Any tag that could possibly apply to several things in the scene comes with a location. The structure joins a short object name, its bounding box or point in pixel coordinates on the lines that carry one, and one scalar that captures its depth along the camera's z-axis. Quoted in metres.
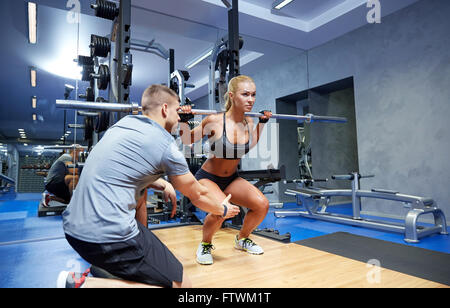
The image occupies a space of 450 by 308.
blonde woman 2.08
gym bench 2.94
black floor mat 1.83
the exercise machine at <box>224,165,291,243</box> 2.61
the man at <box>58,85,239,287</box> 1.14
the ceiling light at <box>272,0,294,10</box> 4.22
